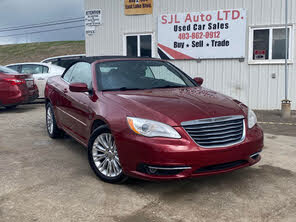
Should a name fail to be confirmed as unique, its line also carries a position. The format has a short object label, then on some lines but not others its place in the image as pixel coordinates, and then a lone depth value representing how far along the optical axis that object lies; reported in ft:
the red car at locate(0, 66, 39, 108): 31.40
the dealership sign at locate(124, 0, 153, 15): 38.01
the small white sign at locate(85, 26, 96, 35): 40.96
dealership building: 34.30
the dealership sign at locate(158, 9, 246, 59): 35.01
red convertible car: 11.08
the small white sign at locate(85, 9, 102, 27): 40.39
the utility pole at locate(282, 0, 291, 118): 29.76
